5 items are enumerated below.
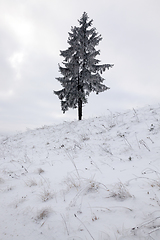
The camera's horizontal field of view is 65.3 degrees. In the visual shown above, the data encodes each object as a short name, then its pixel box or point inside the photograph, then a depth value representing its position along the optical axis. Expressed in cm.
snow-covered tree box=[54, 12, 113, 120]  1302
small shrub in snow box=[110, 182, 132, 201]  181
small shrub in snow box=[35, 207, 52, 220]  171
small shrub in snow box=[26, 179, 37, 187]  274
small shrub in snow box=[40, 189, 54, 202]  211
